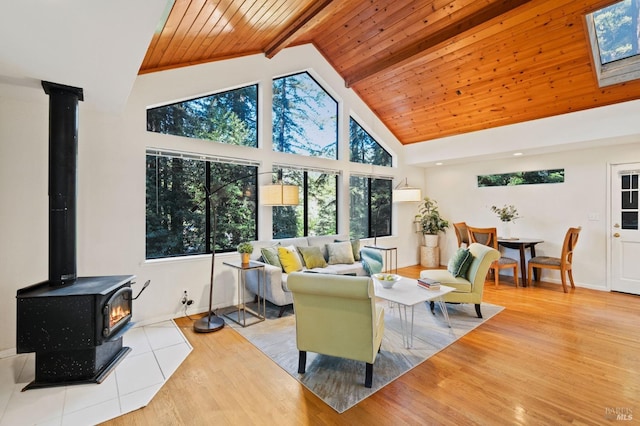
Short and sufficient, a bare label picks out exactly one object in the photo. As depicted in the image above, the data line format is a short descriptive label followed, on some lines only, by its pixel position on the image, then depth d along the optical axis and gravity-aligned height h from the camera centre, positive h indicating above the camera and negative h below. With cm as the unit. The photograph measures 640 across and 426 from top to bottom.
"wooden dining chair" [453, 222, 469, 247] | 573 -42
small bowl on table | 315 -74
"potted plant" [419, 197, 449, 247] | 667 -31
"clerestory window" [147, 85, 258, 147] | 371 +128
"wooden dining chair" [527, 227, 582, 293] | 451 -79
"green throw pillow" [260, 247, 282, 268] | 397 -61
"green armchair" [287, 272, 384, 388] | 213 -80
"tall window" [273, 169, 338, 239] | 481 +5
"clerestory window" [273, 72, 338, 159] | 483 +166
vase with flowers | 549 -9
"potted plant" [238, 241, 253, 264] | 361 -47
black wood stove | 215 -66
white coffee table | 286 -84
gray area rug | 220 -131
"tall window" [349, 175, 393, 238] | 588 +11
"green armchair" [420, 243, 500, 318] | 351 -86
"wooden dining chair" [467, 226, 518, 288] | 498 -83
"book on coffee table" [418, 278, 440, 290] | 317 -79
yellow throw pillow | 398 -65
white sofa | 365 -82
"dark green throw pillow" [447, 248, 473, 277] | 371 -66
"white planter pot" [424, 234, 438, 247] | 669 -65
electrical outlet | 370 -110
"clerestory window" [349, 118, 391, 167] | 596 +134
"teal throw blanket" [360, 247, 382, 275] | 456 -77
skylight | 356 +215
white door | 451 -29
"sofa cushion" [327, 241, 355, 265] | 462 -65
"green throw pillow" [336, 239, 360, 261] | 490 -61
